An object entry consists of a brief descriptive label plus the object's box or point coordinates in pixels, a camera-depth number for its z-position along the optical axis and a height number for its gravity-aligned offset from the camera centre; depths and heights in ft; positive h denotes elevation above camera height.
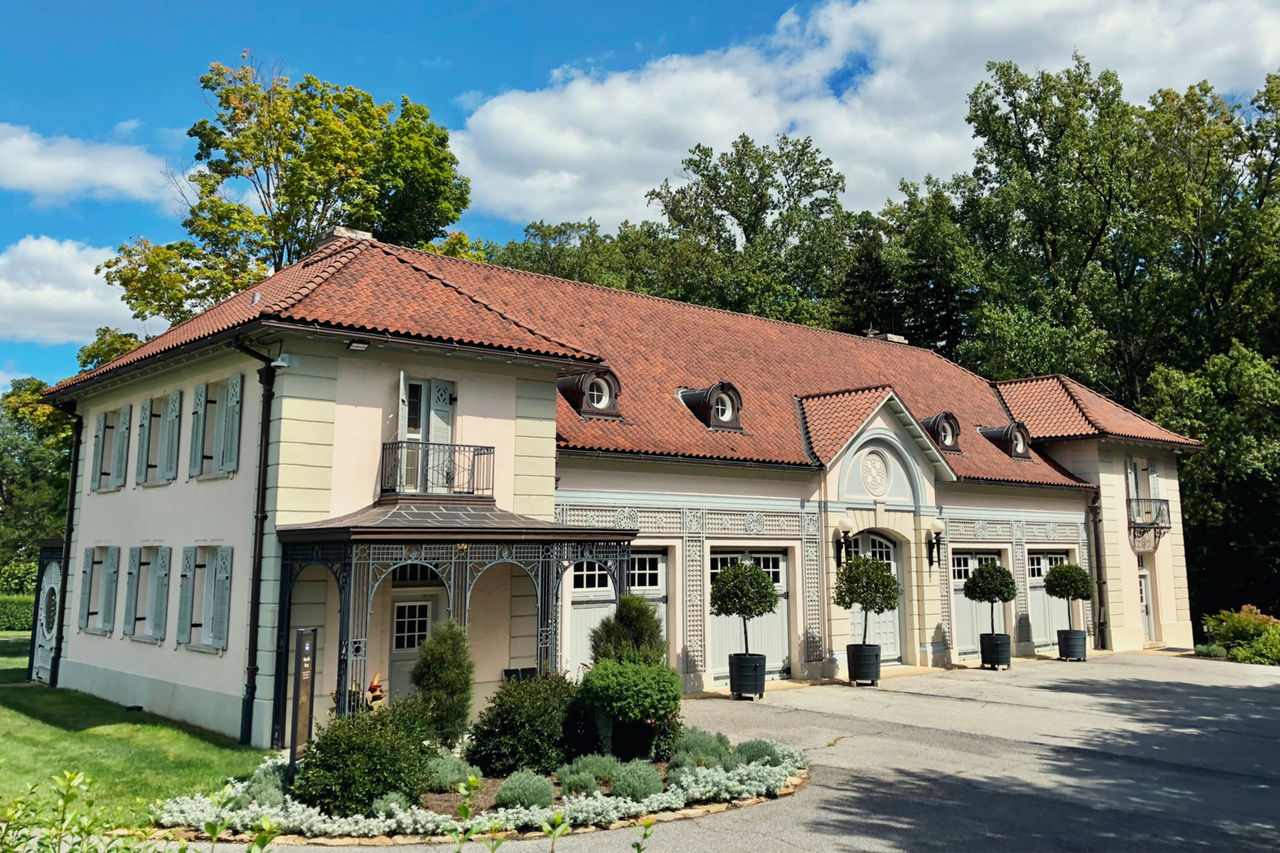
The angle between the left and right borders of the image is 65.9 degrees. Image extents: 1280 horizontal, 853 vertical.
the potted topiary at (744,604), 59.31 -1.20
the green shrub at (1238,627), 87.09 -3.85
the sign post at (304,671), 34.65 -3.06
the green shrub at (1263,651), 82.90 -5.71
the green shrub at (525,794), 32.83 -6.96
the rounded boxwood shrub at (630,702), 39.34 -4.67
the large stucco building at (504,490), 45.01 +5.71
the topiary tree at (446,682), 40.27 -3.95
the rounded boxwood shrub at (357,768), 31.99 -6.00
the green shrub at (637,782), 34.27 -6.90
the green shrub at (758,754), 38.24 -6.60
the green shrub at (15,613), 138.10 -3.87
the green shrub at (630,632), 47.01 -2.30
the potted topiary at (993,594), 76.64 -0.81
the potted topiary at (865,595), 65.10 -0.74
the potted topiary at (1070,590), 81.82 -0.55
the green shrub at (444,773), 35.22 -6.75
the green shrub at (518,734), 38.55 -5.87
